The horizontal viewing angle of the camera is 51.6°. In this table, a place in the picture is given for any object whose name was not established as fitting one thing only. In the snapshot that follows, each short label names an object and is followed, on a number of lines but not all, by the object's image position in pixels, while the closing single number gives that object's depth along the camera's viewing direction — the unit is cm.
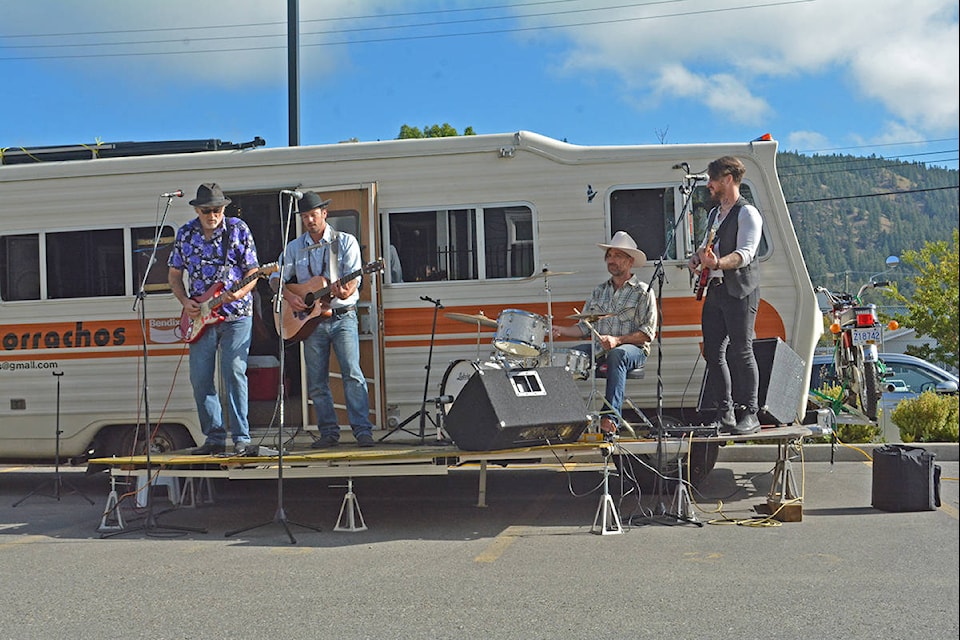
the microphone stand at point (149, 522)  723
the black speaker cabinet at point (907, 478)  707
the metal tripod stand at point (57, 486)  876
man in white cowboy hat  757
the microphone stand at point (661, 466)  689
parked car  1168
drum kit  746
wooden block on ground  704
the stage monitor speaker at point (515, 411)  664
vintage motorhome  822
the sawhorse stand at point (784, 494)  705
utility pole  1245
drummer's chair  738
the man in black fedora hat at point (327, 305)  774
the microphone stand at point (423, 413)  808
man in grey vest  699
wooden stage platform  688
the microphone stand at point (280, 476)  674
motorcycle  875
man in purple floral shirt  756
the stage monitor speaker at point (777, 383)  732
